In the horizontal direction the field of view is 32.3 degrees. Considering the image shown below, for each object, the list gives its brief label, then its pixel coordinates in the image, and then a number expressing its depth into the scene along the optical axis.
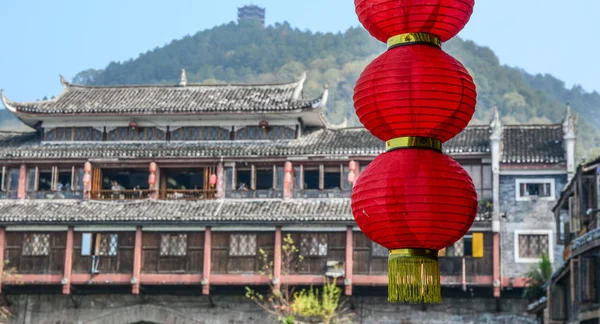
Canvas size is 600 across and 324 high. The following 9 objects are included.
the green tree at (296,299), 32.47
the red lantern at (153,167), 36.25
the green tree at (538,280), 31.53
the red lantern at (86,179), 36.53
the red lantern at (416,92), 7.67
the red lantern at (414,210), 7.54
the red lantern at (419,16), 7.70
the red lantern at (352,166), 35.47
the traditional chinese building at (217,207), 34.09
